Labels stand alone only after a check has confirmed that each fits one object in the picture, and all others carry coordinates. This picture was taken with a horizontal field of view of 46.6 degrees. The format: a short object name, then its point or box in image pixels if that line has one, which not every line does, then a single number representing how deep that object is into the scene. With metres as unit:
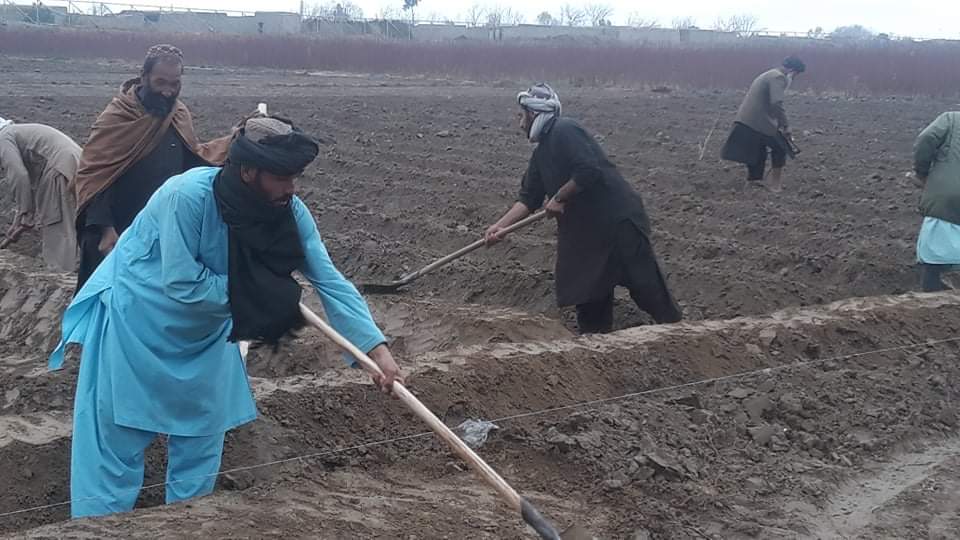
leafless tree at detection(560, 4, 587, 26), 64.62
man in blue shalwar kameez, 3.26
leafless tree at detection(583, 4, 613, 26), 62.79
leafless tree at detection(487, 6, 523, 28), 57.84
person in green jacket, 6.89
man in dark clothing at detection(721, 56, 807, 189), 10.48
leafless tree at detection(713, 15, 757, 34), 62.91
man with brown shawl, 4.88
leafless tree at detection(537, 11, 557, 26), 69.29
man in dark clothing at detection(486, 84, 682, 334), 5.77
